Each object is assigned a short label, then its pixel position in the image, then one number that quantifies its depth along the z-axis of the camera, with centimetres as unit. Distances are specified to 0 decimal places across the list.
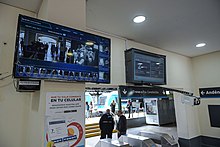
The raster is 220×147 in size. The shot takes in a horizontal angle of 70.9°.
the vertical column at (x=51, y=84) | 150
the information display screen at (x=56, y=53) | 134
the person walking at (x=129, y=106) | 990
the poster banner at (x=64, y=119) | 143
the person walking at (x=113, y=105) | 806
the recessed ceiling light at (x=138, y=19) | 251
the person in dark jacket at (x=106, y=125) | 460
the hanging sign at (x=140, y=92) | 315
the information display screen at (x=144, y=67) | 314
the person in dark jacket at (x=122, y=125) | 469
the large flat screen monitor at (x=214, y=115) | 434
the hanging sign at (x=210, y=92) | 431
